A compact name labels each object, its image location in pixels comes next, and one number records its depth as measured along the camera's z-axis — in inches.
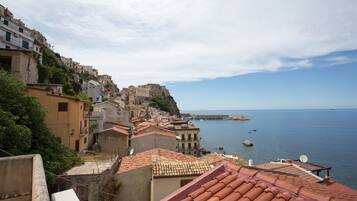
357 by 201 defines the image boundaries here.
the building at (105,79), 4195.4
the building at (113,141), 1291.3
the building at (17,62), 1059.3
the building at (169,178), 625.9
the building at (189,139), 2357.0
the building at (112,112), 1772.9
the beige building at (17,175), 248.8
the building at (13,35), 1485.0
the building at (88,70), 3848.9
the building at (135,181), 702.5
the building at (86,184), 654.5
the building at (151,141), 1341.0
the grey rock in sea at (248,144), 3724.4
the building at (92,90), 2669.8
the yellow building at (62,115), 988.6
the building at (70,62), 3327.8
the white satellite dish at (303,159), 953.9
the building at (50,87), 1092.0
